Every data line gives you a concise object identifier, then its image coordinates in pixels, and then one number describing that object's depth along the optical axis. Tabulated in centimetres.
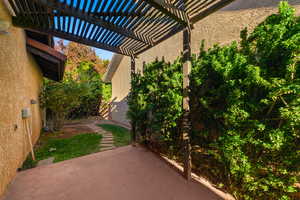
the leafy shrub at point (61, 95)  773
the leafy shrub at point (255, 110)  179
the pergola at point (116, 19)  255
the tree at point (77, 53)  2075
